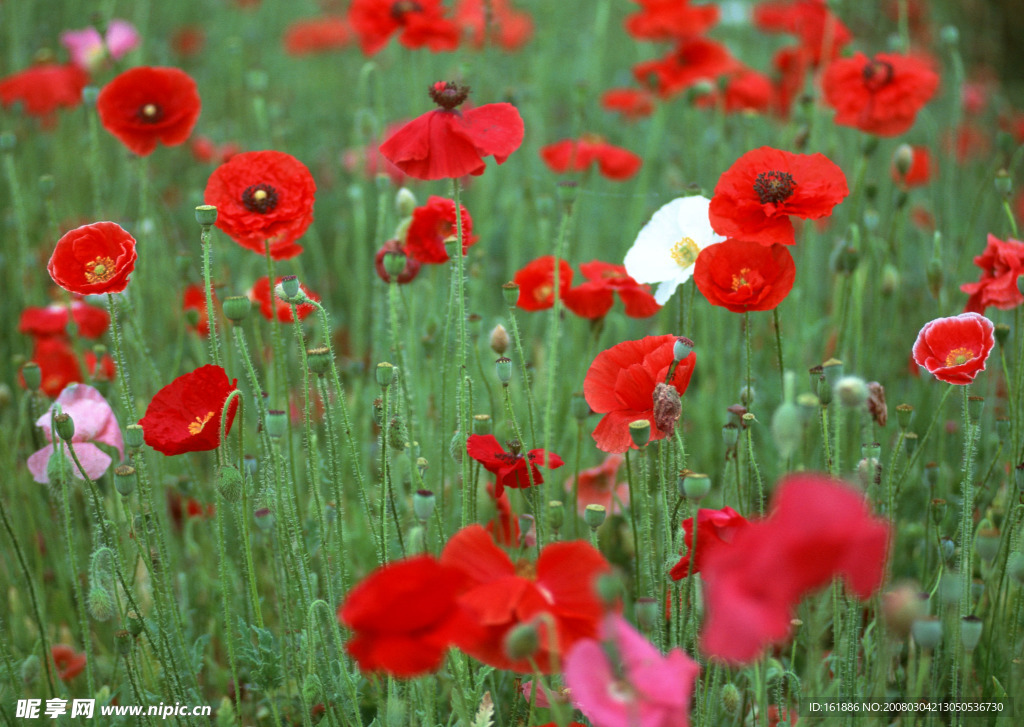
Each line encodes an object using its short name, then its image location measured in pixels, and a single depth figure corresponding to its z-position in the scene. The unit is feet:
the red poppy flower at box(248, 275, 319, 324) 9.17
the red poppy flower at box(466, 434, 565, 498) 8.68
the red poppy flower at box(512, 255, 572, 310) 9.19
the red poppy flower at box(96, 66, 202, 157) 9.27
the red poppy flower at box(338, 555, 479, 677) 8.04
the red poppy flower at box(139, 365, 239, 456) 8.62
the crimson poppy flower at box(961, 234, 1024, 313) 8.90
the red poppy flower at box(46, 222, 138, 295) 8.68
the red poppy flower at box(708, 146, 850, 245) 8.73
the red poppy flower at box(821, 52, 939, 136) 9.48
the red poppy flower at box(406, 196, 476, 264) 9.10
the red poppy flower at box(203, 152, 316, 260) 8.88
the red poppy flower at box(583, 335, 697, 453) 8.65
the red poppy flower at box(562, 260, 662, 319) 9.09
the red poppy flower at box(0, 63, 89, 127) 10.25
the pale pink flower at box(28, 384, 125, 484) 8.97
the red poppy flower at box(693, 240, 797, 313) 8.68
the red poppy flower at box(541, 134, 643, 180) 9.98
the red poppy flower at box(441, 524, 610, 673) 8.13
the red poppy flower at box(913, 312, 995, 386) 8.65
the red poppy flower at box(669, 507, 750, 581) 8.45
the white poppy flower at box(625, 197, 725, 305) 9.02
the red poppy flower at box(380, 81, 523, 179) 8.72
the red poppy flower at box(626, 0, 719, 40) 10.24
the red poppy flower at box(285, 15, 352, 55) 16.27
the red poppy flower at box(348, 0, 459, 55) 9.73
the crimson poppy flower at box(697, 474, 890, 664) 7.66
